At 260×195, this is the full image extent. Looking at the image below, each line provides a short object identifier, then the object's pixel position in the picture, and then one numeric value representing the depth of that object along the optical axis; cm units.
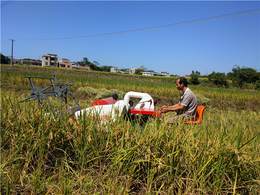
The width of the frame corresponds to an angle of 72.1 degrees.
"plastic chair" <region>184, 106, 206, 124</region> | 306
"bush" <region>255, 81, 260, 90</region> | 2653
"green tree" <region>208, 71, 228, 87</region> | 2778
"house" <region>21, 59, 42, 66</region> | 9562
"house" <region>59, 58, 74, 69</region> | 9119
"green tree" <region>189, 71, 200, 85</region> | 2965
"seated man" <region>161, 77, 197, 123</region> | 338
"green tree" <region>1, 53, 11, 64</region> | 6519
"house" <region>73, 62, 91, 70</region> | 9400
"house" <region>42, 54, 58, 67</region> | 7988
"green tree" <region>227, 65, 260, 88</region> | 3114
